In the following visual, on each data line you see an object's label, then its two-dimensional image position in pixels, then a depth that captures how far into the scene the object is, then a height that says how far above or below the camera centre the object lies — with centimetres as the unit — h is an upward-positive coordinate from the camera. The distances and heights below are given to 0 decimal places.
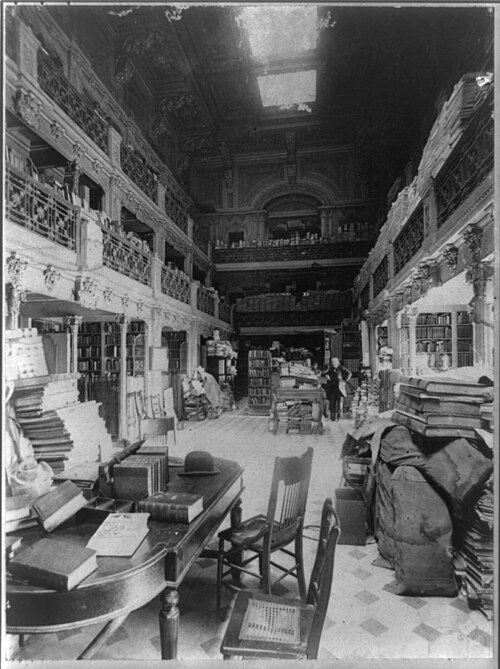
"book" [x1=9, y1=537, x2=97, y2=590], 134 -78
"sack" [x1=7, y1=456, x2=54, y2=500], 210 -73
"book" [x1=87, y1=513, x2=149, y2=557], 155 -79
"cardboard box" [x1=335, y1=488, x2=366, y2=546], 322 -147
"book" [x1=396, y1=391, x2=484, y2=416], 278 -44
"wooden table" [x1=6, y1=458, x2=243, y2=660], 133 -88
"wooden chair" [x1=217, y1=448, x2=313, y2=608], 238 -123
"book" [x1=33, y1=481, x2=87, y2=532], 167 -70
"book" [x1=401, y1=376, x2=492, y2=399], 276 -31
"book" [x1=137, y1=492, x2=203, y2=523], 181 -76
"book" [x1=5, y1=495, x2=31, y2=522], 179 -76
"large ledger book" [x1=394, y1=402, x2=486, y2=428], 276 -54
